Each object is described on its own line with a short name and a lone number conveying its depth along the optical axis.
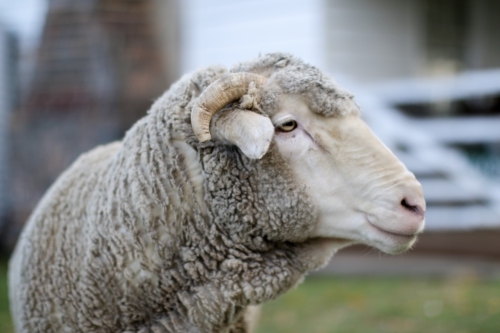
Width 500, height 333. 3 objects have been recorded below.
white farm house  7.40
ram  2.24
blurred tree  7.94
